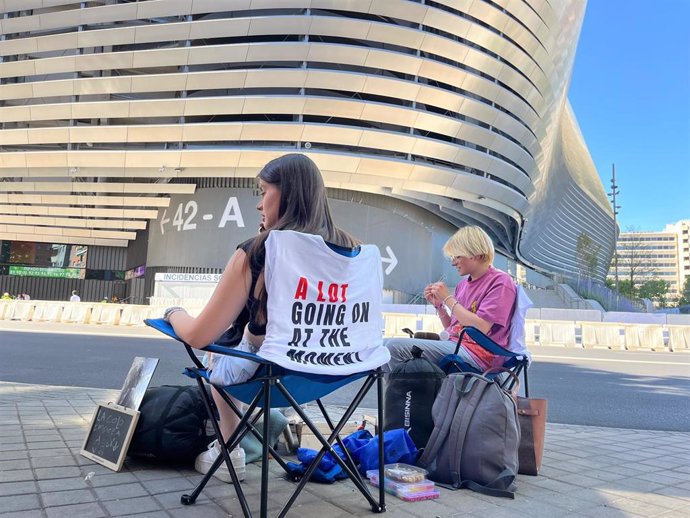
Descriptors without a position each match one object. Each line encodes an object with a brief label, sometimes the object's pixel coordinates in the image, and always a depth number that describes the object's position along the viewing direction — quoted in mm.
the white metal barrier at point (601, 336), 16375
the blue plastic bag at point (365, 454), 2863
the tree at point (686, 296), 83562
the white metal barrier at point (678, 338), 16109
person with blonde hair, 3290
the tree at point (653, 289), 65000
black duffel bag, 2924
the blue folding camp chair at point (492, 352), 3100
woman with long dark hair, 2105
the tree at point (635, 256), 53978
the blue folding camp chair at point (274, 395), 1988
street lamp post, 45153
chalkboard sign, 2896
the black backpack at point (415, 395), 3295
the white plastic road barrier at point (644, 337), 16219
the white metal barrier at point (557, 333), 16438
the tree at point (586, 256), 55031
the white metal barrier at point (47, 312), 21781
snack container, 2719
